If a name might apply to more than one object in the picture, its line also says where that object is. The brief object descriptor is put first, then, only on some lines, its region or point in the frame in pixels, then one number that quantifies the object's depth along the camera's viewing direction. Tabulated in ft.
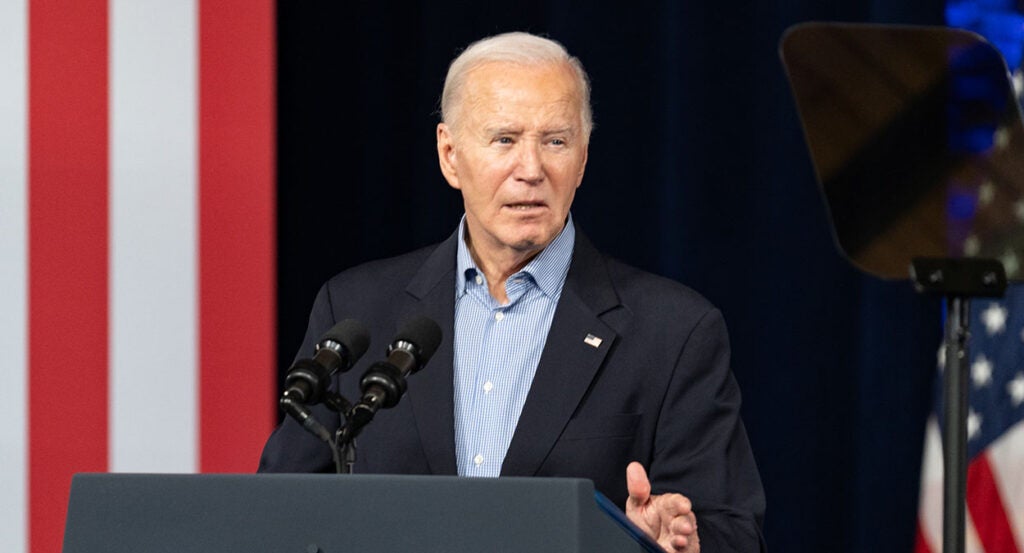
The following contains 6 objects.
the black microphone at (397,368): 24.33
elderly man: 25.73
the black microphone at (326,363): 24.37
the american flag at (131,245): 27.40
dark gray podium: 23.84
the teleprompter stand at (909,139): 24.88
